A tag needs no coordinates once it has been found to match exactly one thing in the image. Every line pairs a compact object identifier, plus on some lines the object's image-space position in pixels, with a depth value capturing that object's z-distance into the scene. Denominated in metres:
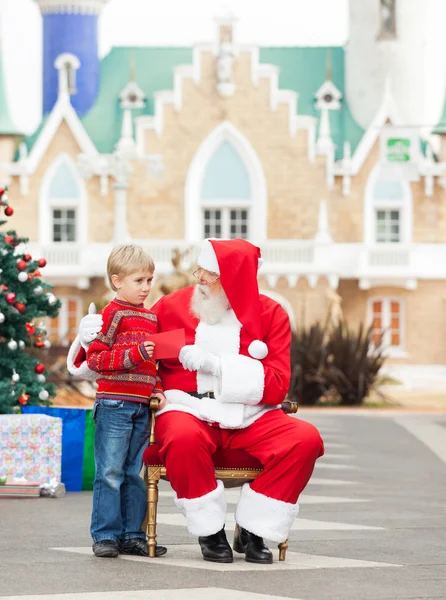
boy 8.58
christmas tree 12.63
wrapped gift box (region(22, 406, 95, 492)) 12.11
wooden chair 8.45
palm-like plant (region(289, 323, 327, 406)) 28.14
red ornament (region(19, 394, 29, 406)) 12.64
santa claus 8.32
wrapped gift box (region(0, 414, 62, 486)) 11.77
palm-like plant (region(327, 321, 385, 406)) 28.19
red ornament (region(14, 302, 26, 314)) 12.56
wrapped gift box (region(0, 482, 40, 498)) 11.73
